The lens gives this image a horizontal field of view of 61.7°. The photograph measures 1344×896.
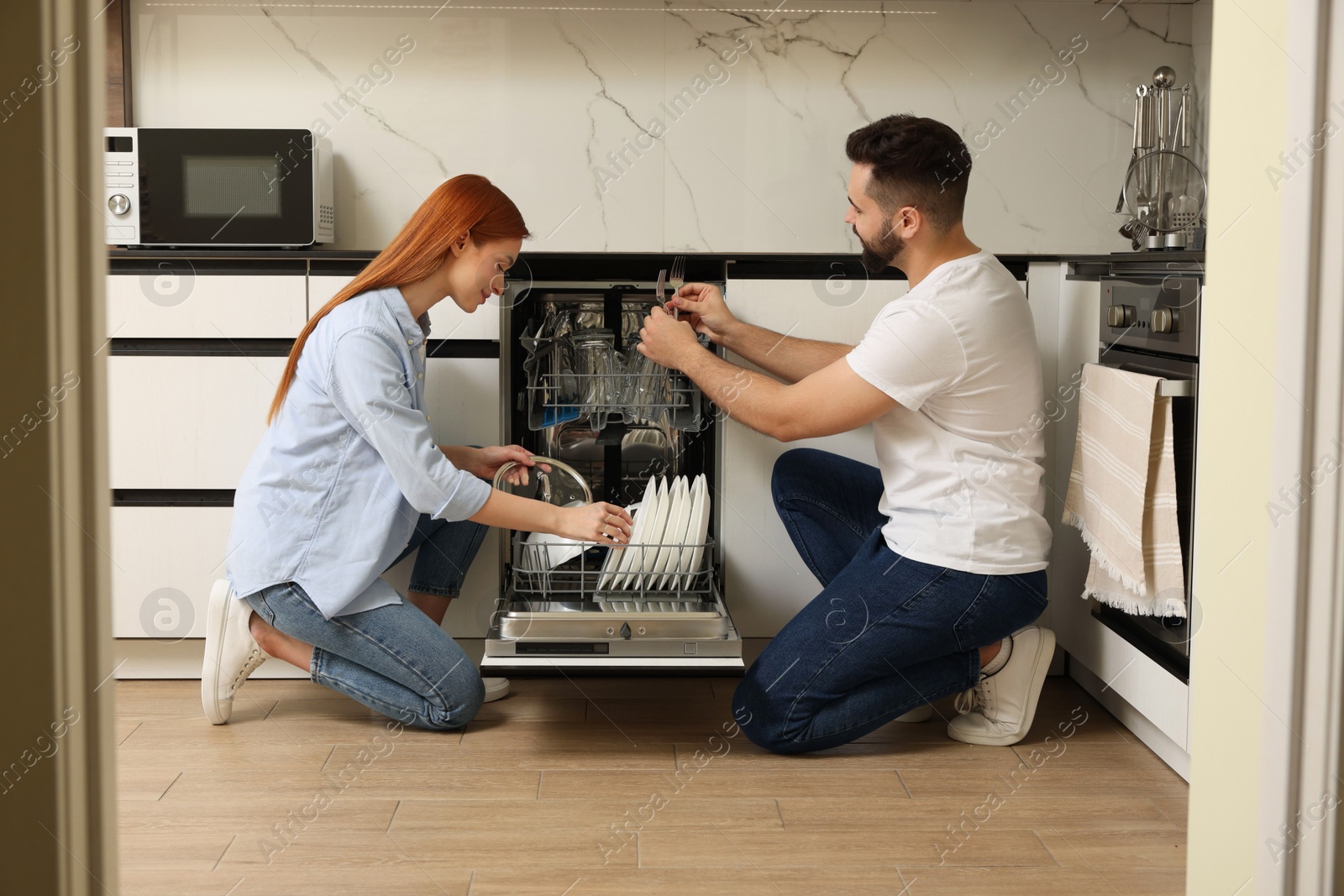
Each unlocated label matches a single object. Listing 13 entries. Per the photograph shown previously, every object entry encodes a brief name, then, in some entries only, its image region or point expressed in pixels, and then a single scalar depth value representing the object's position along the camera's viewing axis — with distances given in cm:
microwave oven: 240
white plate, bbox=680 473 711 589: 214
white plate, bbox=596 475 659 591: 213
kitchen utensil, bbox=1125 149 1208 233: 229
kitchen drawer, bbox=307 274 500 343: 232
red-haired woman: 197
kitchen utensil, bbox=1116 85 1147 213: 239
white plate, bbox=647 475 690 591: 215
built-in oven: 186
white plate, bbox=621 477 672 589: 213
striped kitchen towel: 188
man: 193
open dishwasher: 196
